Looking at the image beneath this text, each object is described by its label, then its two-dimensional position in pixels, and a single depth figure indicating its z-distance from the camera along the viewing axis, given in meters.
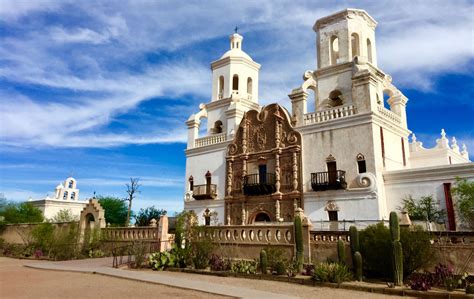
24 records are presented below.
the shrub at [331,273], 12.41
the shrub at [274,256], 15.02
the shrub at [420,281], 10.96
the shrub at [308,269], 14.35
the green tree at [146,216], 48.03
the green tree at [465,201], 18.36
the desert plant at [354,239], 13.97
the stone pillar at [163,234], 21.16
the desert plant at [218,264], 15.90
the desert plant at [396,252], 11.99
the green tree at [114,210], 52.38
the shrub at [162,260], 16.89
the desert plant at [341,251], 14.05
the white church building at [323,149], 21.83
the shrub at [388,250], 12.91
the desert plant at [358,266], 13.05
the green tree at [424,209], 19.88
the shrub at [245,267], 14.92
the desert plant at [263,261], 14.68
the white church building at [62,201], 50.75
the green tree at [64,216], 46.61
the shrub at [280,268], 14.38
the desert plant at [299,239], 15.36
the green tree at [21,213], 39.94
